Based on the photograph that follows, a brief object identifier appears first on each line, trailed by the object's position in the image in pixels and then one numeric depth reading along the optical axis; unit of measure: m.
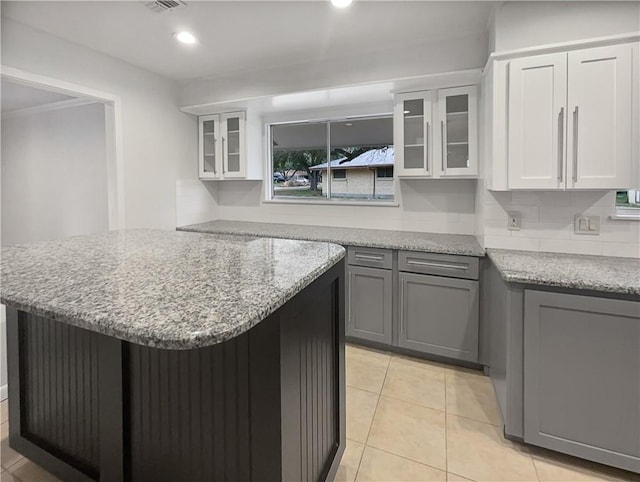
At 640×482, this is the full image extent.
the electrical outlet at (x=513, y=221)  2.28
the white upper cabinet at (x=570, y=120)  1.86
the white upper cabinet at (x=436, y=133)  2.68
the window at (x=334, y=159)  3.52
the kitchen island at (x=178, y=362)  0.90
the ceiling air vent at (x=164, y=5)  2.11
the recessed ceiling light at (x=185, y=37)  2.56
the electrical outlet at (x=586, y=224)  2.12
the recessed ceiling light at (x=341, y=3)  2.08
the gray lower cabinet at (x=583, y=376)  1.54
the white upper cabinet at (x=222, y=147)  3.68
